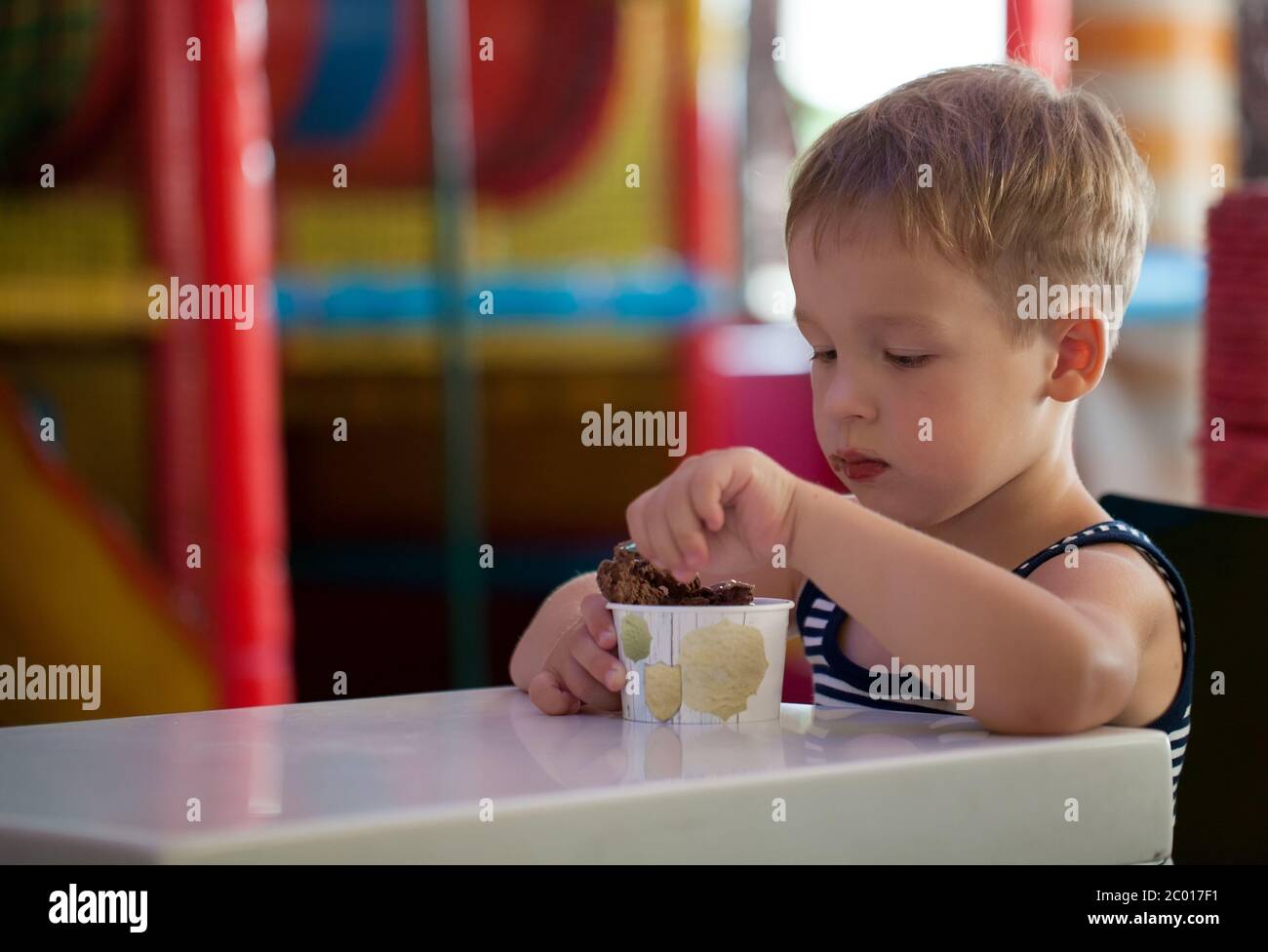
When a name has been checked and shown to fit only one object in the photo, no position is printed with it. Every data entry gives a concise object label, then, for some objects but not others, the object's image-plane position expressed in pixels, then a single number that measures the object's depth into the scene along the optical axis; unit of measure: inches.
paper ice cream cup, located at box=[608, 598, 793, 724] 59.4
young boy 59.5
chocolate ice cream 60.5
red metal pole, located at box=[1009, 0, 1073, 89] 173.1
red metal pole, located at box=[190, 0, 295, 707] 132.2
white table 50.9
